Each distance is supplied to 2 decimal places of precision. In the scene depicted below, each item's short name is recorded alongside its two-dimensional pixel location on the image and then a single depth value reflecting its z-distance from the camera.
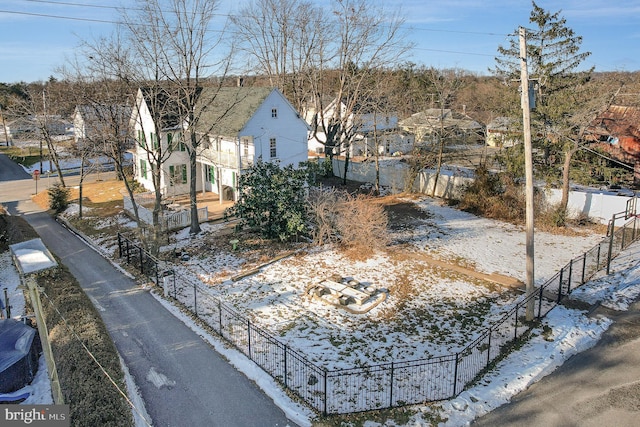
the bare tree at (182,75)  20.86
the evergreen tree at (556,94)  24.50
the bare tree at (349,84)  34.28
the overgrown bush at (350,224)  21.09
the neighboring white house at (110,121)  23.43
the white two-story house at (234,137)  28.98
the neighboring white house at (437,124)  45.25
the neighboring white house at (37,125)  35.56
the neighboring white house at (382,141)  45.47
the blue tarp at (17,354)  11.89
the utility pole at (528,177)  13.05
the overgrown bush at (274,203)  21.67
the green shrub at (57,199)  31.16
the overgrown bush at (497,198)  26.47
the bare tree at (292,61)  36.94
